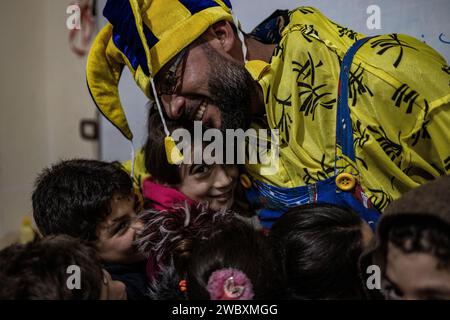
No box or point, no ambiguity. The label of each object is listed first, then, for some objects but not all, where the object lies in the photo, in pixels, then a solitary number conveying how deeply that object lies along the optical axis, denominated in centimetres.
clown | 121
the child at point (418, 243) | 82
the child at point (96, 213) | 131
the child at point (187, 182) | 149
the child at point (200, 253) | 99
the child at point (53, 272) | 95
